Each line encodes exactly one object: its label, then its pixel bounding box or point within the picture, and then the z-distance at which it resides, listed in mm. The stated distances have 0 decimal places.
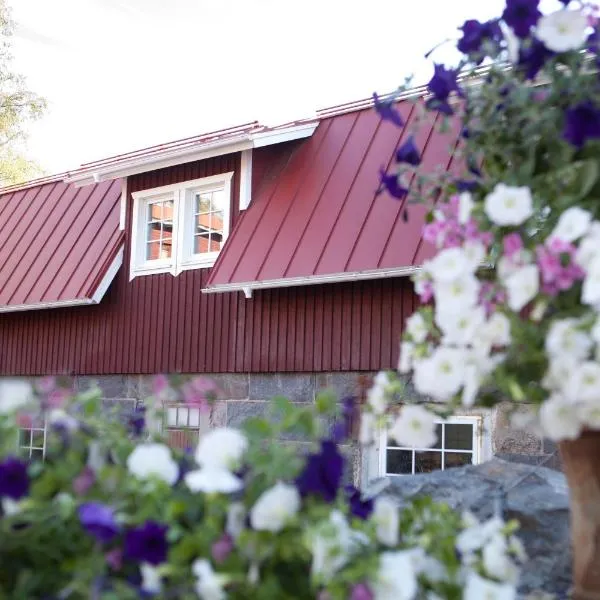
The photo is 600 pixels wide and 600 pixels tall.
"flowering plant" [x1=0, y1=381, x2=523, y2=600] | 1644
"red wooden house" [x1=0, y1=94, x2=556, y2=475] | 7766
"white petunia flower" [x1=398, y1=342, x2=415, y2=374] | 2166
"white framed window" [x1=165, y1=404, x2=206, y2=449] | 9172
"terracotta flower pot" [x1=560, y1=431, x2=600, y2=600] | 2154
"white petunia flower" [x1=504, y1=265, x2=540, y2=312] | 1896
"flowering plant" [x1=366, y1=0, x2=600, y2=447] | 1863
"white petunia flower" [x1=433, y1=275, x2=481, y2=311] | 1960
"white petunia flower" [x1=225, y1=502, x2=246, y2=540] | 1752
